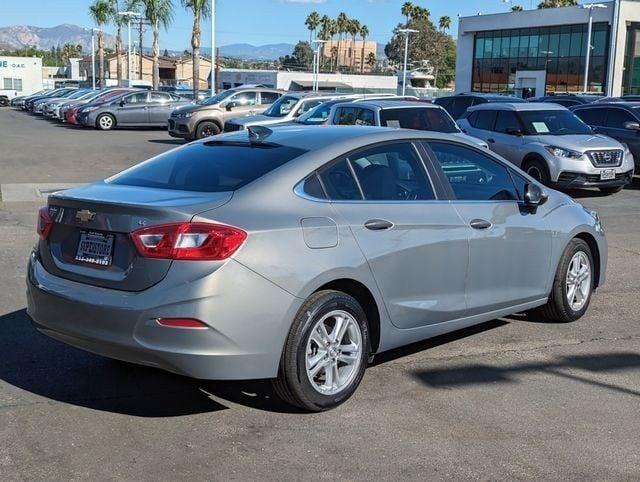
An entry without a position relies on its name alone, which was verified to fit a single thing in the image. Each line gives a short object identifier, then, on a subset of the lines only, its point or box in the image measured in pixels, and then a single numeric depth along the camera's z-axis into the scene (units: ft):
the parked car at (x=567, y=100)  81.92
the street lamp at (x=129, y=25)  198.74
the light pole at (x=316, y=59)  211.88
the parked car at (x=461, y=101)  73.61
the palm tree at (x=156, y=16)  186.30
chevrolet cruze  14.01
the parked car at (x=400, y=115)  48.01
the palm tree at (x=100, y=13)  241.76
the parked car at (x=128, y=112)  112.27
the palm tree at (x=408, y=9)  330.34
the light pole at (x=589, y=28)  173.04
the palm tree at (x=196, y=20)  151.23
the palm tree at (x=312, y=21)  375.45
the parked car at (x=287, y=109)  70.28
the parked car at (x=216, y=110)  86.63
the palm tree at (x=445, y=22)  350.23
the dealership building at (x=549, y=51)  194.18
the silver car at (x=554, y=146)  48.44
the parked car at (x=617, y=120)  56.44
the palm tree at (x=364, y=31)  396.37
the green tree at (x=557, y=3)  287.03
